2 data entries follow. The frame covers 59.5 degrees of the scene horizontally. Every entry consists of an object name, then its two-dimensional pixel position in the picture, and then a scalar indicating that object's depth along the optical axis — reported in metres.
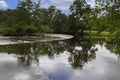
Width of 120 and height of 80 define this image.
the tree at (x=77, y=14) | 28.41
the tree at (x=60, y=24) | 29.47
